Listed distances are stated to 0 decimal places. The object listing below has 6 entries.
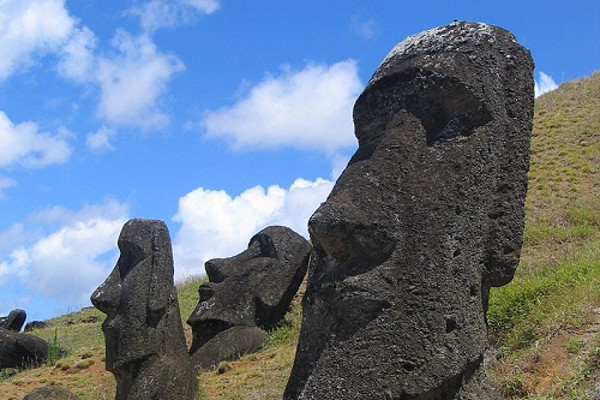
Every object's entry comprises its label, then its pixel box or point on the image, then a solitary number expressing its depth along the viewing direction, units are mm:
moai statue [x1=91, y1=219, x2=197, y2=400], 9227
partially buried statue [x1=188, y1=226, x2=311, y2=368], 13141
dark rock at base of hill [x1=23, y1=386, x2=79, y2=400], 10461
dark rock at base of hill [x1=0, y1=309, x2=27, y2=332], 17719
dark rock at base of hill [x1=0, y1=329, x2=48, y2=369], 15844
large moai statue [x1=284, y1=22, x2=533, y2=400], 4133
